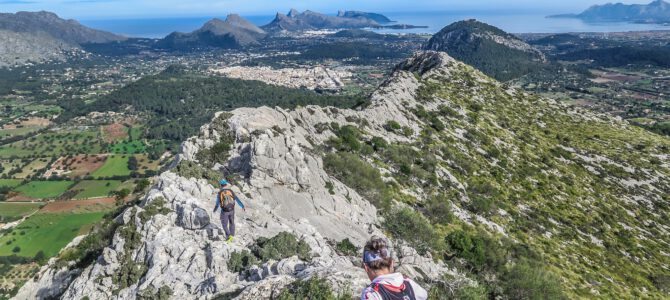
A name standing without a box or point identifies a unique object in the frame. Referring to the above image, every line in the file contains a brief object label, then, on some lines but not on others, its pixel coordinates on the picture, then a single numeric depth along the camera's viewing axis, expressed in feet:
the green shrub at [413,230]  110.52
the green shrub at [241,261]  67.64
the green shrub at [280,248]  68.80
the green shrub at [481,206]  164.44
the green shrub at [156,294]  65.10
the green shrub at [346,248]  83.23
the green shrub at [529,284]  94.73
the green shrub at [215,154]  118.11
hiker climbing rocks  71.10
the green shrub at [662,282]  144.14
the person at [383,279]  22.06
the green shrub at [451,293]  54.29
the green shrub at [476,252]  111.45
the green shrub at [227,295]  55.36
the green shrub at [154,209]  84.84
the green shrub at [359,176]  136.36
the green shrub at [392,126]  223.47
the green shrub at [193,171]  101.24
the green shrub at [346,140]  171.83
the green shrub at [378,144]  187.49
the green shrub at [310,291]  43.16
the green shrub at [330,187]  120.16
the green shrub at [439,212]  142.82
